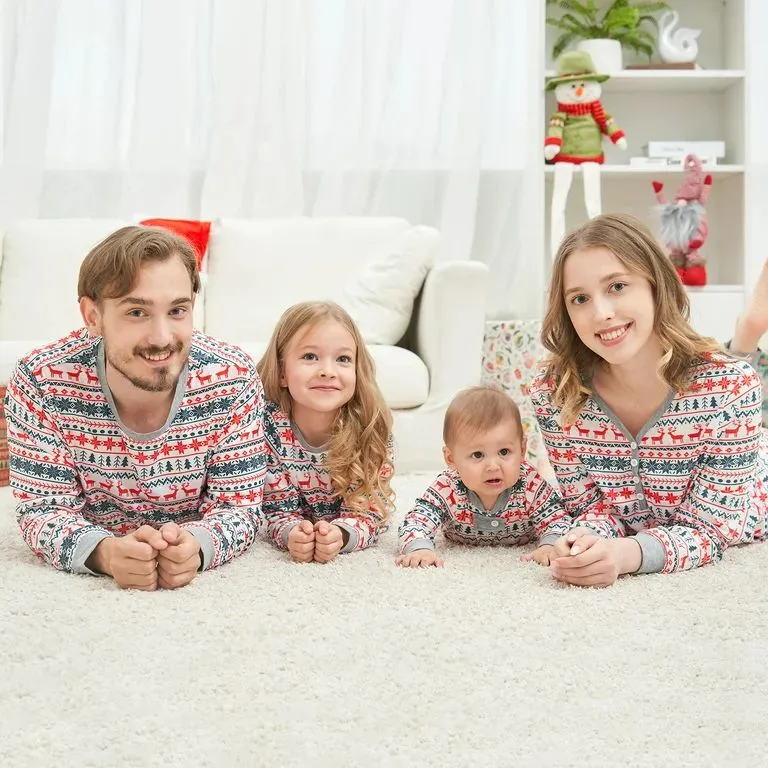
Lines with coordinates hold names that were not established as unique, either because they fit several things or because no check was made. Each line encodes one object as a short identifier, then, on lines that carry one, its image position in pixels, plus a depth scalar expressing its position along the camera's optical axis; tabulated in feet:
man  4.68
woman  4.92
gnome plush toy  12.01
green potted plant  12.41
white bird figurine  12.55
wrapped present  9.40
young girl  5.50
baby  5.23
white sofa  8.75
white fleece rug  2.85
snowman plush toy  12.26
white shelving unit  12.46
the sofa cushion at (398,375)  8.45
